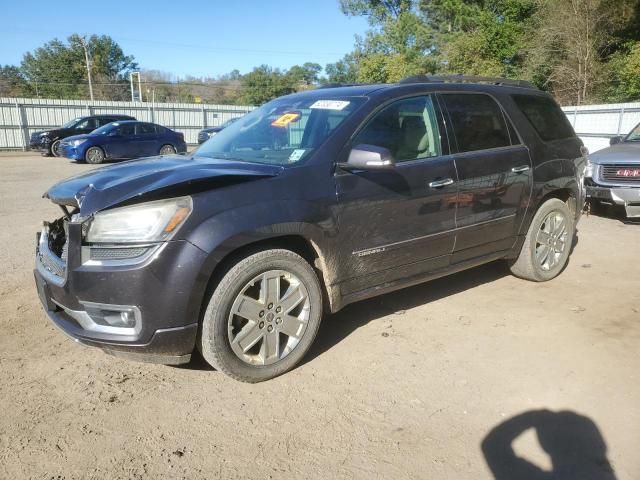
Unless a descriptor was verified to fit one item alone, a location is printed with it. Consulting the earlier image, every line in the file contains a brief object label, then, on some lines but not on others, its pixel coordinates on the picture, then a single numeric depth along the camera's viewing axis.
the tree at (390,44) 40.84
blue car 17.47
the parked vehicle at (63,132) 19.88
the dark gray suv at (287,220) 2.85
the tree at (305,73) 76.57
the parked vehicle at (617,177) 7.71
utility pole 51.09
